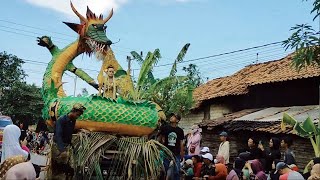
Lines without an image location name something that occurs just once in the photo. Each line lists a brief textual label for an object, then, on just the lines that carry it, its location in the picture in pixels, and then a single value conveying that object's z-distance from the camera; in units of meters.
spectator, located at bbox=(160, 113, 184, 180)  8.91
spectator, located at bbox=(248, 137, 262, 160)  9.74
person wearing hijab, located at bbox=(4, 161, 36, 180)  5.00
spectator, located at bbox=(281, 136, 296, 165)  8.65
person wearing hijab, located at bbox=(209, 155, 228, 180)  8.56
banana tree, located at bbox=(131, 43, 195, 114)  9.29
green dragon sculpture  8.12
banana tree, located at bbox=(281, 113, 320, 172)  9.34
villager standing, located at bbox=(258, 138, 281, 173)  9.43
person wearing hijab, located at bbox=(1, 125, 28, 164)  6.83
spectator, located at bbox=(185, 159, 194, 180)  9.81
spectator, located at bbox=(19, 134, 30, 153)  8.13
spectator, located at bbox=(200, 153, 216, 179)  8.80
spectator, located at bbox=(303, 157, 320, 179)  7.40
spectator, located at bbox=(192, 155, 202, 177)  9.66
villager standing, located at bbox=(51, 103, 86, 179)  7.31
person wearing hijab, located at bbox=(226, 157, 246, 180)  8.09
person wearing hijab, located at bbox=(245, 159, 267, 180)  8.62
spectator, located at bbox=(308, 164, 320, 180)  5.46
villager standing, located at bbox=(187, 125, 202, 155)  12.16
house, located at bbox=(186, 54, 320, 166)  14.90
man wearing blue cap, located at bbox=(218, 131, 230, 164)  10.44
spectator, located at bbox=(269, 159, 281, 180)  7.77
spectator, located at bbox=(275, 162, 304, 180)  5.63
